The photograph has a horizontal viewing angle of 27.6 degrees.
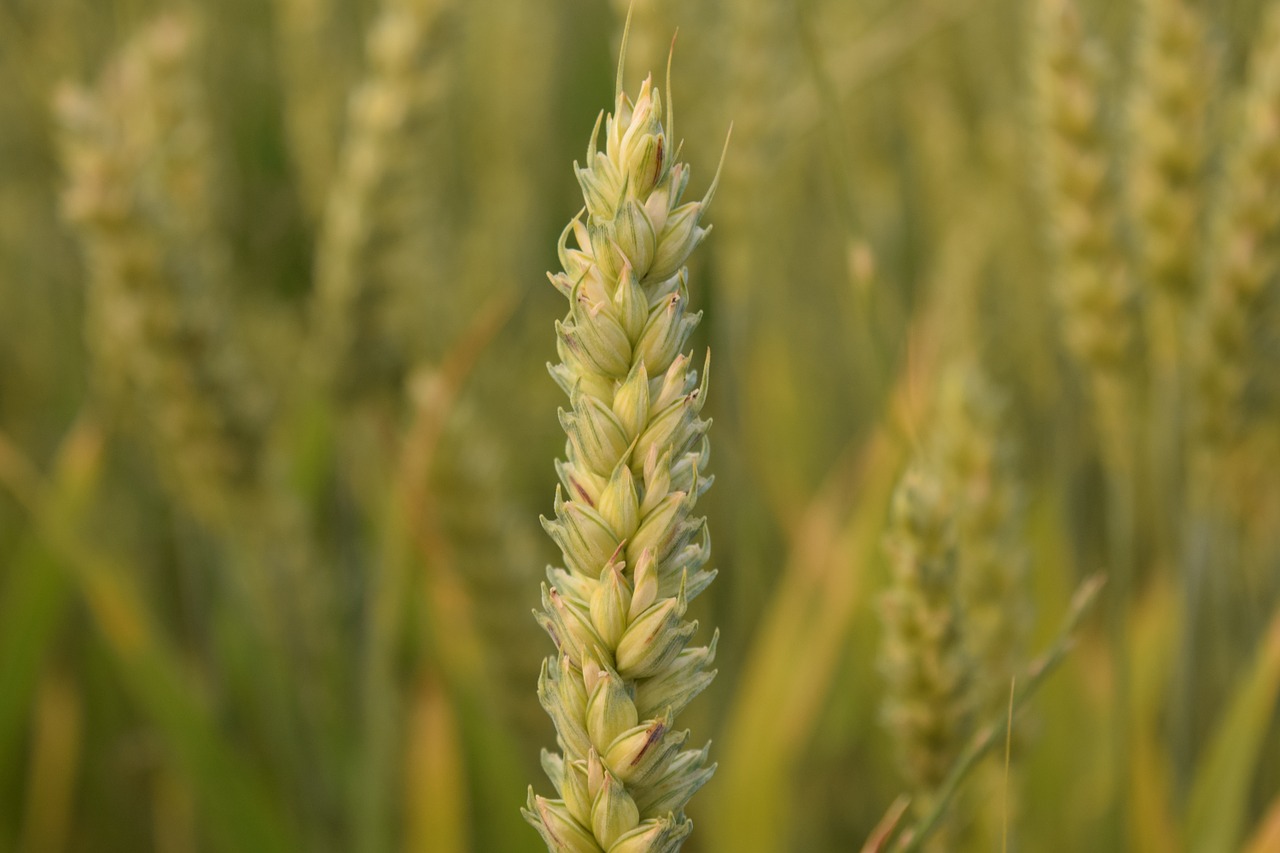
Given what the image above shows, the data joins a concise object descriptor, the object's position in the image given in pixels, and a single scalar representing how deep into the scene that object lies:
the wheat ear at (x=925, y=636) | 0.37
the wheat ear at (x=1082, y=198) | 0.47
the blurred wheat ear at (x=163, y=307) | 0.47
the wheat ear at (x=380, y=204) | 0.52
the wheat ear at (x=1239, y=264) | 0.45
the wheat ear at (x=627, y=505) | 0.30
